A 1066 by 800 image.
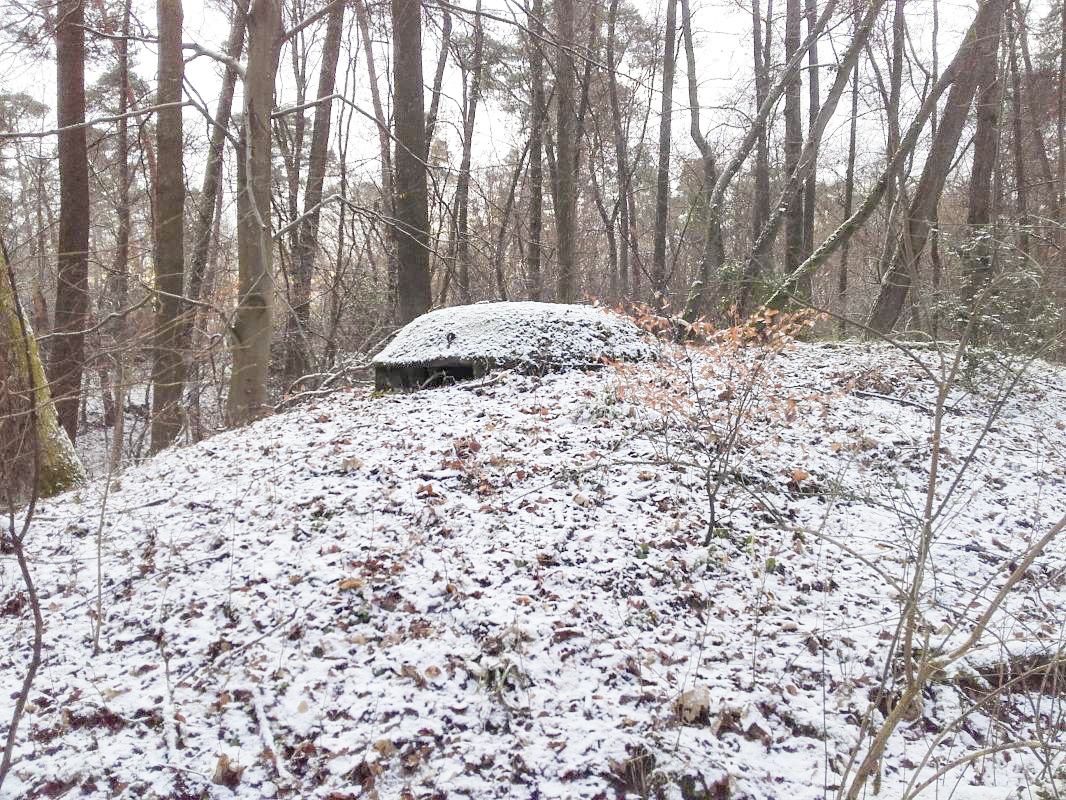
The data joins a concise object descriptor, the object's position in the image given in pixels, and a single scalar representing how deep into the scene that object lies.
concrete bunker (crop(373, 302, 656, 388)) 6.18
